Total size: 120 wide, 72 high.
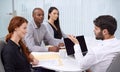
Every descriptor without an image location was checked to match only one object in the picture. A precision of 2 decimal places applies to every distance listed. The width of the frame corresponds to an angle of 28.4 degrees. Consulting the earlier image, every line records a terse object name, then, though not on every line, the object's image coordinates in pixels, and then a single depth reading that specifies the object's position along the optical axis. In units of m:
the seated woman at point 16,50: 1.98
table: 2.21
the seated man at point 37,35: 2.97
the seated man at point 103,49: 2.02
